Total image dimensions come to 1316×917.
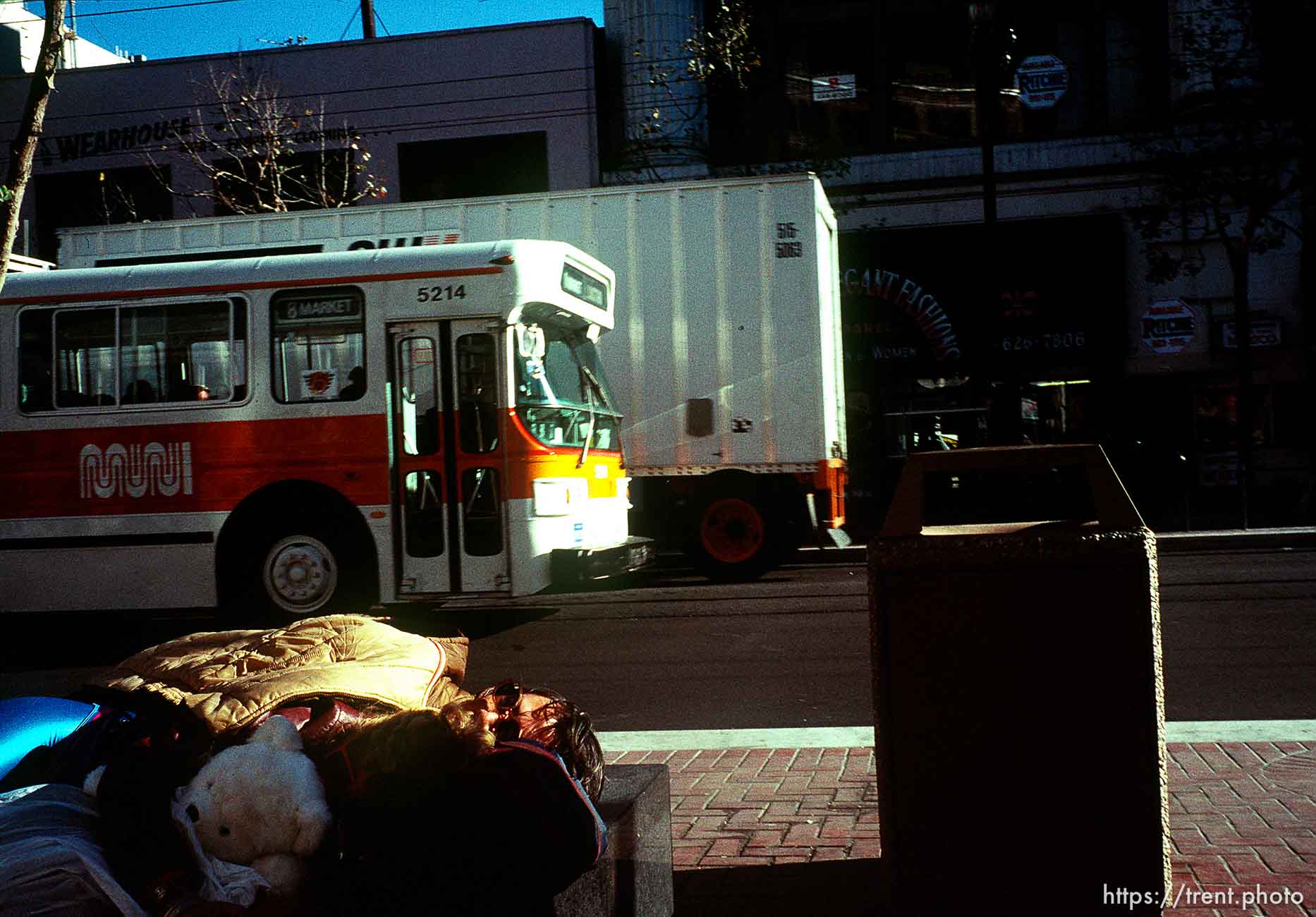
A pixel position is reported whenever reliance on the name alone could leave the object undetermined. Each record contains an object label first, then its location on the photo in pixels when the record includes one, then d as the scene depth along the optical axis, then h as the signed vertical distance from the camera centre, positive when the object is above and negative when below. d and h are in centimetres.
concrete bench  280 -92
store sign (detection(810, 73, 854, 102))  2239 +661
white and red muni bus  1011 +38
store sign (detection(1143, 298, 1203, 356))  2036 +199
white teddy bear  232 -61
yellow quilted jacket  283 -45
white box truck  1309 +128
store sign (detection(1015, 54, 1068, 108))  2173 +642
